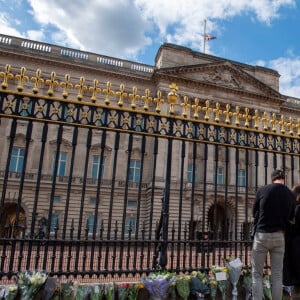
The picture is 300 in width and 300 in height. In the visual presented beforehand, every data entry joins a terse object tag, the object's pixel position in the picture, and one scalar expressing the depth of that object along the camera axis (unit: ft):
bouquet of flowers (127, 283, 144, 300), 13.39
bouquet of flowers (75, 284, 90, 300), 12.71
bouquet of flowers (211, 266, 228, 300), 14.87
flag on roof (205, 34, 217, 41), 109.81
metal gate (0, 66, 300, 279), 14.43
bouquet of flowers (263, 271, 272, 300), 15.74
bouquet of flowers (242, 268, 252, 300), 15.48
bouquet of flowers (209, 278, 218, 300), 14.61
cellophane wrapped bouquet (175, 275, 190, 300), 14.01
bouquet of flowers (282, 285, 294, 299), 15.88
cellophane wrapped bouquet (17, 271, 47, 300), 12.12
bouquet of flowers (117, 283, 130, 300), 13.29
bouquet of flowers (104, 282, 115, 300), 13.14
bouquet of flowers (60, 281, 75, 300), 12.72
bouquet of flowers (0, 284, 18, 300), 12.12
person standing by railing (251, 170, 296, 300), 13.01
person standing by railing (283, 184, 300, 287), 14.33
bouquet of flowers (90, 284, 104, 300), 12.87
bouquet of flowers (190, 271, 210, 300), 14.24
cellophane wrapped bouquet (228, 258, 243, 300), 15.28
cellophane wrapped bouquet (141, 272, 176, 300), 13.44
